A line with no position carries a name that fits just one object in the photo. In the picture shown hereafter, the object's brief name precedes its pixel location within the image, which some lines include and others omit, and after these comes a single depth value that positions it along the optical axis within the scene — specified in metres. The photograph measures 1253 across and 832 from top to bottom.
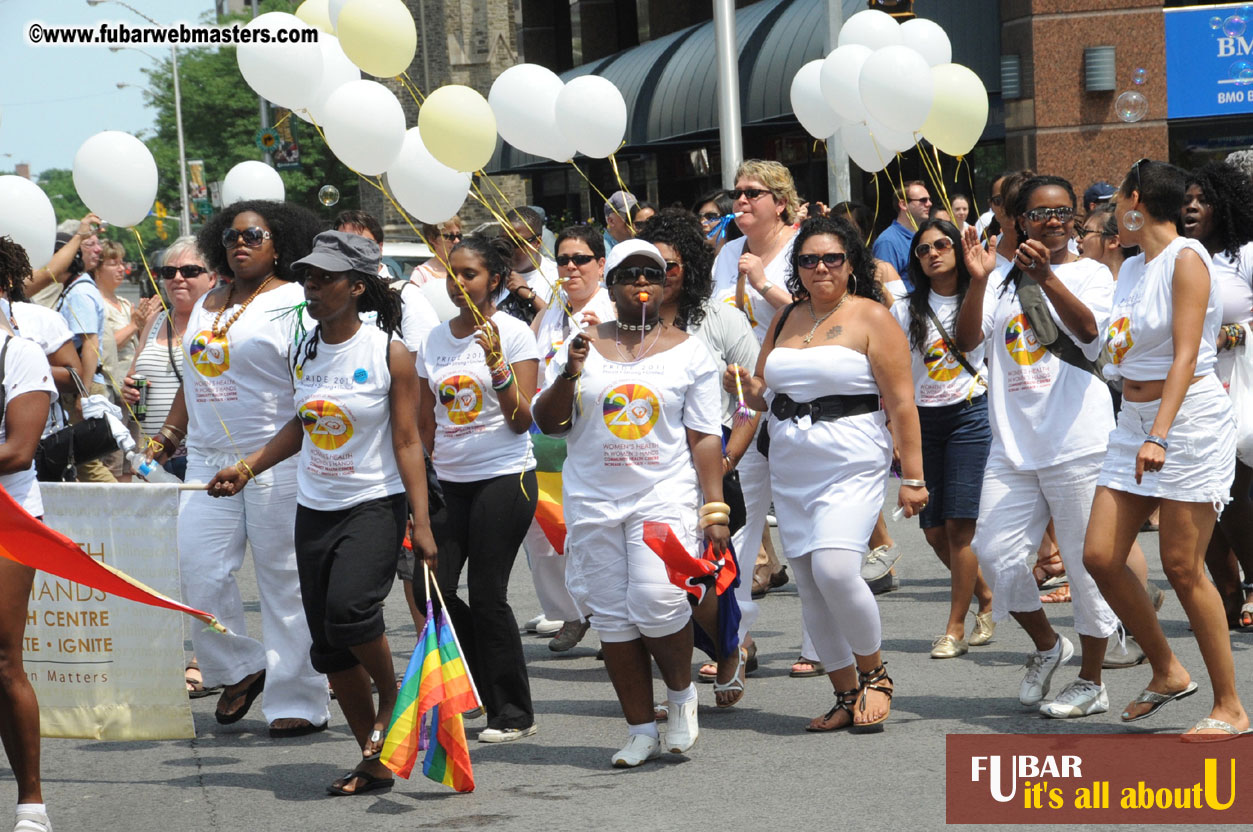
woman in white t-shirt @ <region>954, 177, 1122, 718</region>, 12.69
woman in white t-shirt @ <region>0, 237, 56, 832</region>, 10.09
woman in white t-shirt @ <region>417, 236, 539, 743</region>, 12.72
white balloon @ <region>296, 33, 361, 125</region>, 14.80
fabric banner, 12.10
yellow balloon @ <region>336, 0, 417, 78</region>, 14.07
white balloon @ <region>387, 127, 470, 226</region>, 14.93
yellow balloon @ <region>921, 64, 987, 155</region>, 16.59
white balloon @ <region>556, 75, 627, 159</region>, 15.73
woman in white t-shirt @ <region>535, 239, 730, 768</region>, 11.56
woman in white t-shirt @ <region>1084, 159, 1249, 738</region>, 11.13
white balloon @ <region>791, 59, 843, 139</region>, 19.50
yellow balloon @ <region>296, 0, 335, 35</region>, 15.87
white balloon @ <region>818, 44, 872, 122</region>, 17.58
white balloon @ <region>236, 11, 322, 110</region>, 14.30
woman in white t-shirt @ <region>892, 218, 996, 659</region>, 14.75
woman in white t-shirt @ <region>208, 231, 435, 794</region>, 11.29
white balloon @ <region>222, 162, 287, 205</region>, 16.53
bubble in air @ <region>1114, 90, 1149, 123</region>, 24.67
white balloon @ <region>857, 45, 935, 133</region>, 16.12
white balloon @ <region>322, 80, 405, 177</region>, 13.74
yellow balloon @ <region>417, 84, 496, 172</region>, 13.99
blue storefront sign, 34.81
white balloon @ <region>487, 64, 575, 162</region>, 15.98
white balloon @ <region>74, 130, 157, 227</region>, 14.80
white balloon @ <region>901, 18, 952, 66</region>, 18.78
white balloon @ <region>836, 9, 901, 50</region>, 18.78
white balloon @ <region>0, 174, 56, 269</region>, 14.76
